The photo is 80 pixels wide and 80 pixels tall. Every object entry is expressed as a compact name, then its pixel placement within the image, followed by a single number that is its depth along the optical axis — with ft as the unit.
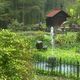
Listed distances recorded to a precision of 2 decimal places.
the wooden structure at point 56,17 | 193.88
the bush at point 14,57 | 35.01
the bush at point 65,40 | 99.00
